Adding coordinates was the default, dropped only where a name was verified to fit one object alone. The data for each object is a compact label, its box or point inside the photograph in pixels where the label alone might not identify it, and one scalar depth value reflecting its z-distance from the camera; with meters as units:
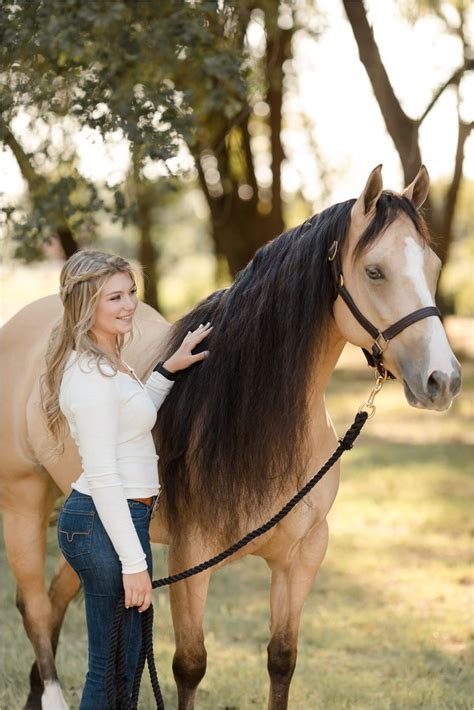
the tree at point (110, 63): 7.48
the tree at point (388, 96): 13.27
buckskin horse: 4.98
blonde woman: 4.65
